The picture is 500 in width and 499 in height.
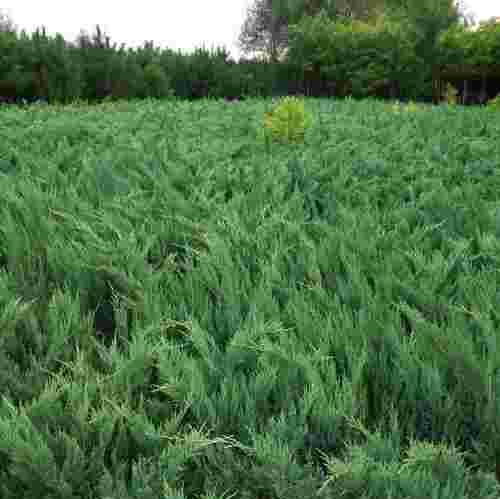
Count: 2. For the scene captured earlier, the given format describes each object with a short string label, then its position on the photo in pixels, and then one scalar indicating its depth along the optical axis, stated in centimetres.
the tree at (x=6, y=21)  4525
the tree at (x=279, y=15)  4394
